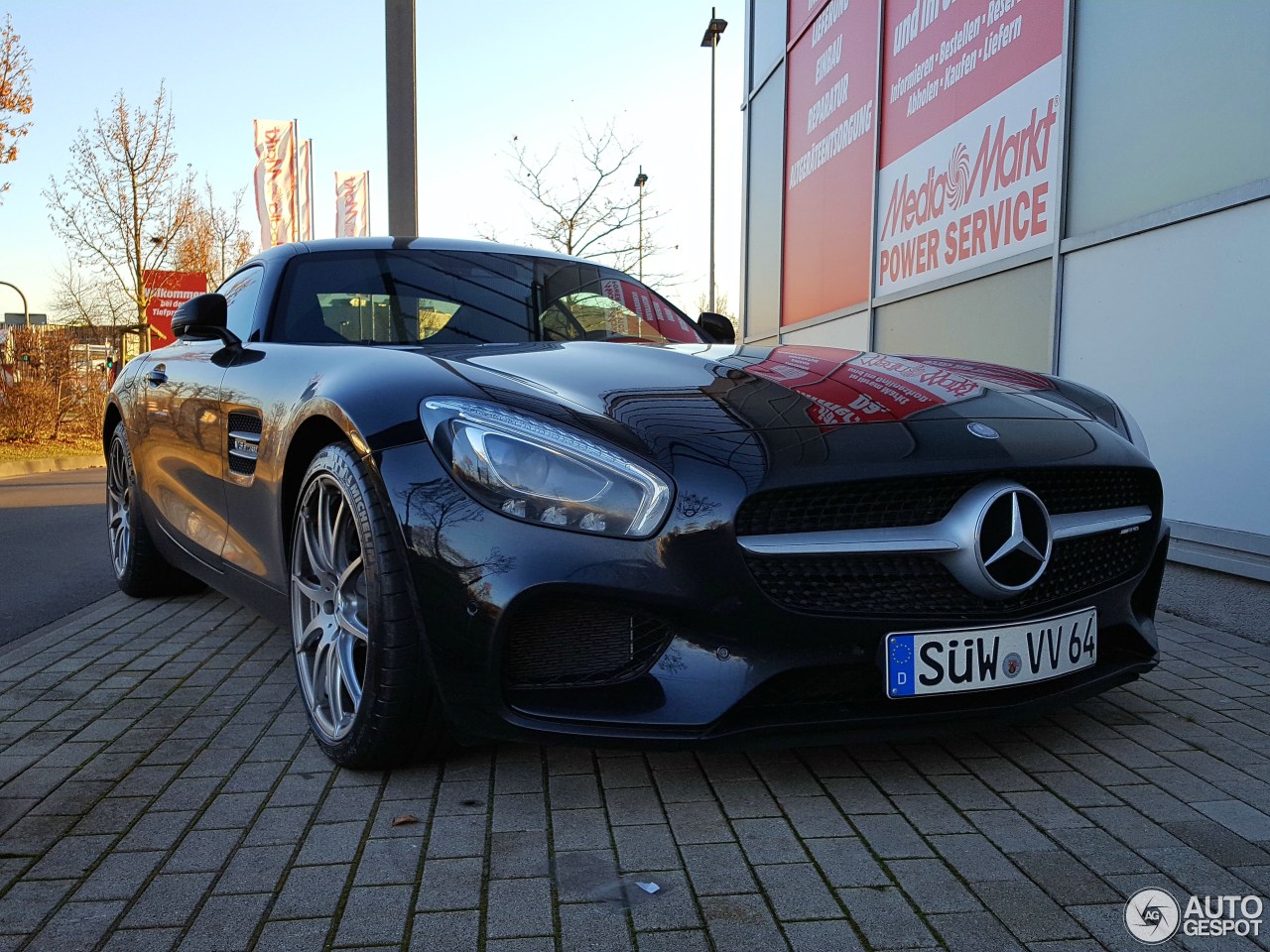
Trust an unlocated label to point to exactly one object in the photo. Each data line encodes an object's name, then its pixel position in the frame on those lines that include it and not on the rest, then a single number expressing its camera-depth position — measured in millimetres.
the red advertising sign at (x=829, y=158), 8508
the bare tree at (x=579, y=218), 21562
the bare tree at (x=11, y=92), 13836
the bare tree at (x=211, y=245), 25391
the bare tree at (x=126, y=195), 21734
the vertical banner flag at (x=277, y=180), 23109
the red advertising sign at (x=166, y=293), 19000
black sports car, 2117
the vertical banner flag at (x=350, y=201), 26766
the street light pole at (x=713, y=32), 25322
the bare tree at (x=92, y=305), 26828
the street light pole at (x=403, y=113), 7703
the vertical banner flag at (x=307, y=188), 25031
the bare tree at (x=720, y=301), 46156
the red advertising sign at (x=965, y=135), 5742
